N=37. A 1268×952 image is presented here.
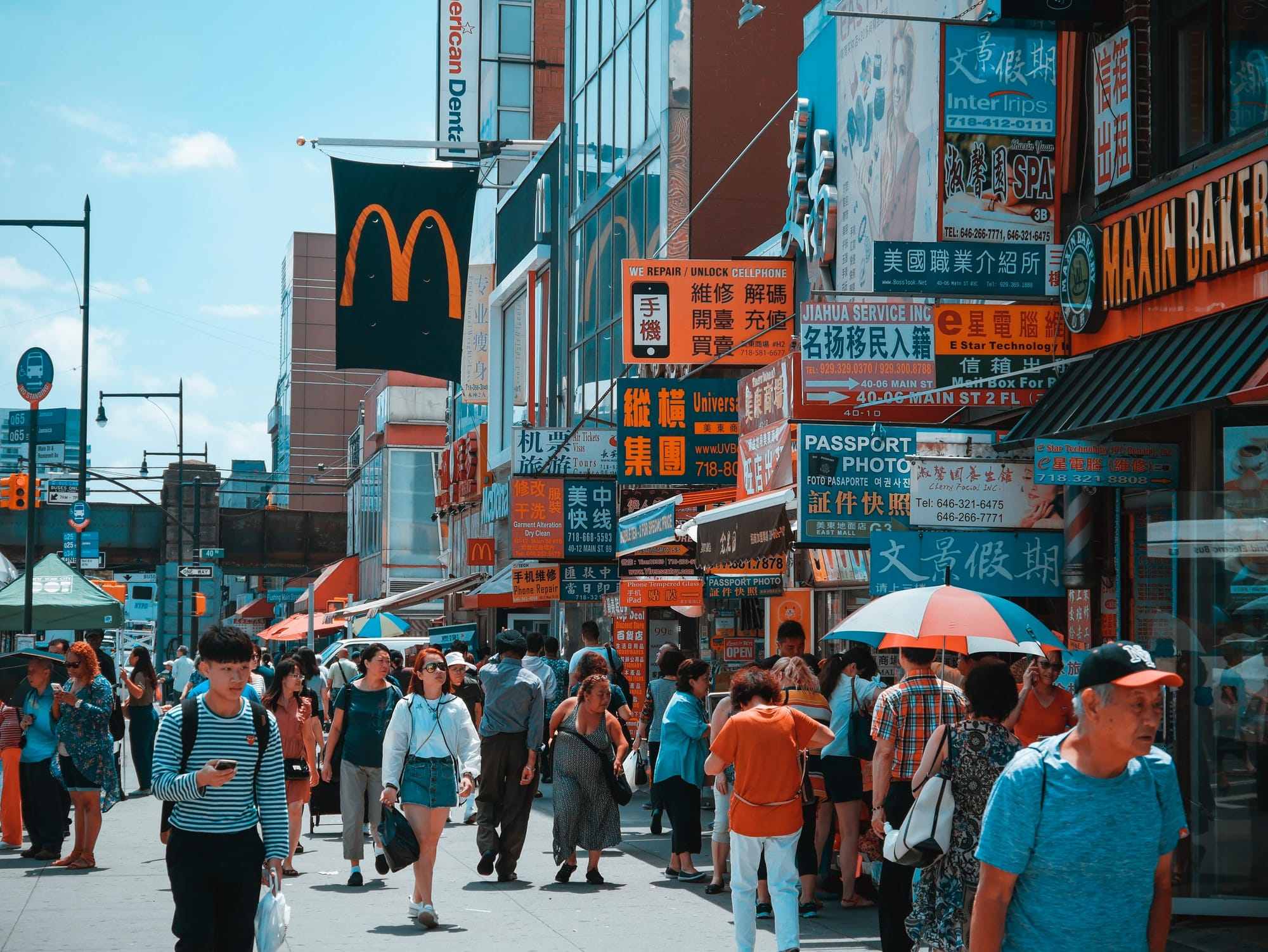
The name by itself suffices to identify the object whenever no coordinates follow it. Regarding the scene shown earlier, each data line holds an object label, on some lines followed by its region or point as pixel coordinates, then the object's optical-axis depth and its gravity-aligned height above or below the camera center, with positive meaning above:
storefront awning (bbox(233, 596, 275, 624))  75.81 -3.06
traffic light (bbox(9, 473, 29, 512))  39.75 +1.42
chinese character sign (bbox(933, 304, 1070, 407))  12.45 +1.70
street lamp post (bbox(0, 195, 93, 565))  29.25 +4.48
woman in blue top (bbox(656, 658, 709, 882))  12.56 -1.80
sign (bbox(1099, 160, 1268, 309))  9.83 +2.20
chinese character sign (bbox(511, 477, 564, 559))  25.69 +0.57
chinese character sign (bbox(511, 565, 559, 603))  26.45 -0.57
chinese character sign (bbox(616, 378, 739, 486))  20.59 +1.67
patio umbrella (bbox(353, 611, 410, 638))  26.92 -1.36
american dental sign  45.78 +14.29
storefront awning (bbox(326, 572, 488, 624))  36.97 -1.03
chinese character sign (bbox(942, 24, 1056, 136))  12.59 +3.90
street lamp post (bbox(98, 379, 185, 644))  54.22 +3.80
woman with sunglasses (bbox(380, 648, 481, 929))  10.71 -1.47
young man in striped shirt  6.76 -1.17
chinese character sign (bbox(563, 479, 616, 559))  26.08 +0.57
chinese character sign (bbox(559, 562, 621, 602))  26.36 -0.51
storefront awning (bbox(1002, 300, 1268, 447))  9.27 +1.18
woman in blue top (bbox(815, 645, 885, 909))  10.88 -1.41
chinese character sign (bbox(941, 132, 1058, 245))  12.80 +3.10
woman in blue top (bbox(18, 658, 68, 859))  13.68 -2.03
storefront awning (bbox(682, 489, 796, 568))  13.54 +0.22
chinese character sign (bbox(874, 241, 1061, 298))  12.21 +2.28
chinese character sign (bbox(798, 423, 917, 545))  12.32 +0.59
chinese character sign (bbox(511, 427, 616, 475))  27.08 +1.76
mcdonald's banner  15.54 +2.90
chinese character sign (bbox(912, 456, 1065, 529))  11.63 +0.46
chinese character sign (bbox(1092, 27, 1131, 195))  11.62 +3.42
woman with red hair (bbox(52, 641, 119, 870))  12.95 -1.69
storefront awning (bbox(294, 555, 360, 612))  63.81 -1.32
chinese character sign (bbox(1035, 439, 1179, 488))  11.15 +0.68
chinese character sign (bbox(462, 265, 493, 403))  41.66 +5.77
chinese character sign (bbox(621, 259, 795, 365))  19.17 +3.07
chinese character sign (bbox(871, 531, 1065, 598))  11.62 -0.05
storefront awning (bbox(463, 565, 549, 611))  32.31 -0.95
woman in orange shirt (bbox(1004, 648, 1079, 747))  8.84 -0.89
